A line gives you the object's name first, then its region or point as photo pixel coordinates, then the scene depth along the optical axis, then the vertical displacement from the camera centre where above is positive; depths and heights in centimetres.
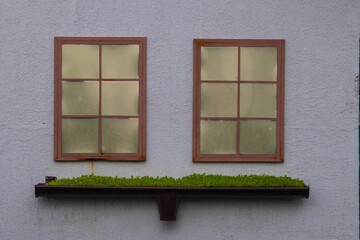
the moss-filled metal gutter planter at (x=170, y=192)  439 -82
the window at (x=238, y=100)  466 +21
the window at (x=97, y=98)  465 +22
